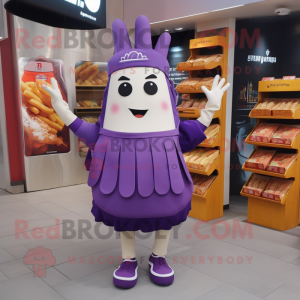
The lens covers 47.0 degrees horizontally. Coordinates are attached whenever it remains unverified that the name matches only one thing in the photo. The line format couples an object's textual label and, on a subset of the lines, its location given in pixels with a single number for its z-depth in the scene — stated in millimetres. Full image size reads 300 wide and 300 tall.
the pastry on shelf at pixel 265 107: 3777
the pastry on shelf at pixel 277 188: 3674
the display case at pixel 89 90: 5793
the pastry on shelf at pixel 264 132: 3761
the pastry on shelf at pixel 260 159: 3777
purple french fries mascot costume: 2379
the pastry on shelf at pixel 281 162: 3619
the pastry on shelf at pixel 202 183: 4074
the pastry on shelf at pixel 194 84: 3989
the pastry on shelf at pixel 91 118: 6031
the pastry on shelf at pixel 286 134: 3591
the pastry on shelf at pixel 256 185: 3842
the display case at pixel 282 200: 3650
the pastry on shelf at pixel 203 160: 3947
